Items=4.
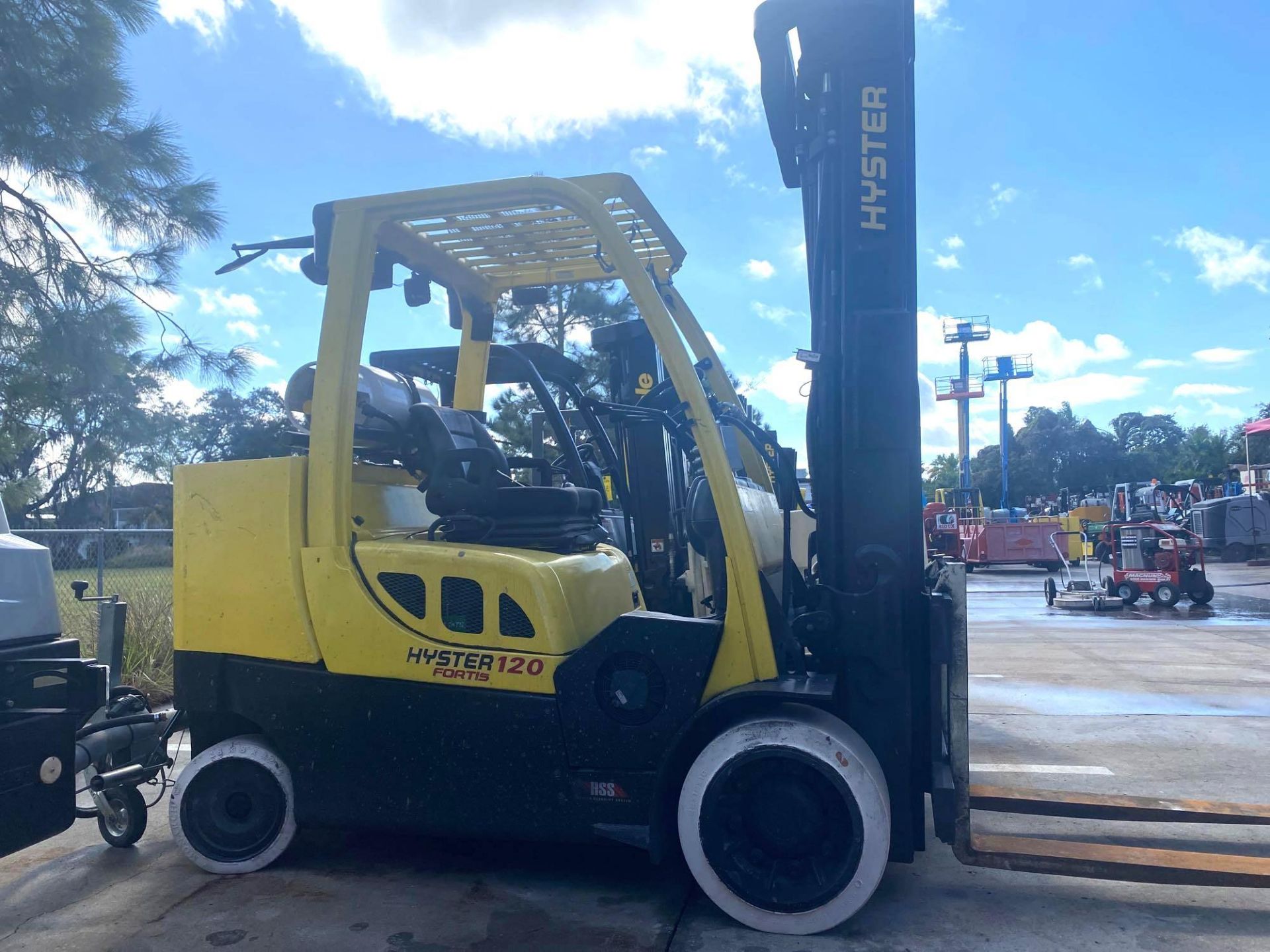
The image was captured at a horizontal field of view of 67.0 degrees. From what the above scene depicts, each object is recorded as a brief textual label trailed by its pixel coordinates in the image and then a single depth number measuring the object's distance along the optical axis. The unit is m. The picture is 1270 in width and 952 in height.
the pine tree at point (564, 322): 9.80
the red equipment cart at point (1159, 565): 15.45
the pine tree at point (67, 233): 7.26
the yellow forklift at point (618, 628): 3.50
